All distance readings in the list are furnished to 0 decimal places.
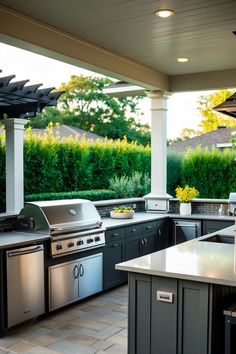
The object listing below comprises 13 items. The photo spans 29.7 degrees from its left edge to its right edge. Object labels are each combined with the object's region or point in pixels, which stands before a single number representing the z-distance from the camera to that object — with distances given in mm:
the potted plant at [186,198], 7039
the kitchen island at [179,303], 2902
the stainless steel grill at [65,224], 4844
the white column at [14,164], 5445
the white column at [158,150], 7383
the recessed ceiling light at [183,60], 5998
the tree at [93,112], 19578
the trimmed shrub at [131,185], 7984
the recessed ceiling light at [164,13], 4121
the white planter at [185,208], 7031
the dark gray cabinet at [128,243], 5672
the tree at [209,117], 17430
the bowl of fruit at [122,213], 6414
